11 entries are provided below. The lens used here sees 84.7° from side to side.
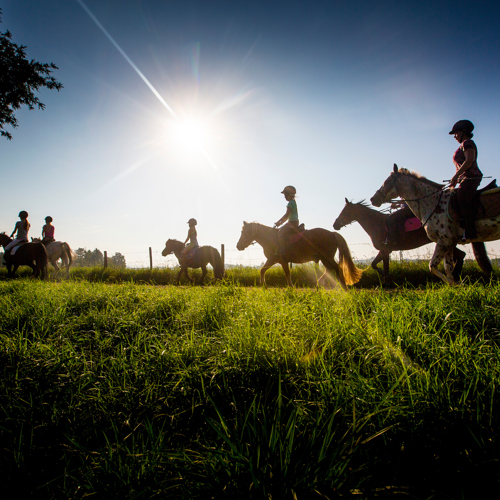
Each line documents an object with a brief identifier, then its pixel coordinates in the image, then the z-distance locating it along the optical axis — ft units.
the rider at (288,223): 27.68
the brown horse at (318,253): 25.44
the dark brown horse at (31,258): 37.01
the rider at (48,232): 46.06
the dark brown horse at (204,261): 40.24
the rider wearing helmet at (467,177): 17.60
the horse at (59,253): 47.01
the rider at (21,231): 38.09
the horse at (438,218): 18.03
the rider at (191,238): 40.57
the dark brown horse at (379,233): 24.75
